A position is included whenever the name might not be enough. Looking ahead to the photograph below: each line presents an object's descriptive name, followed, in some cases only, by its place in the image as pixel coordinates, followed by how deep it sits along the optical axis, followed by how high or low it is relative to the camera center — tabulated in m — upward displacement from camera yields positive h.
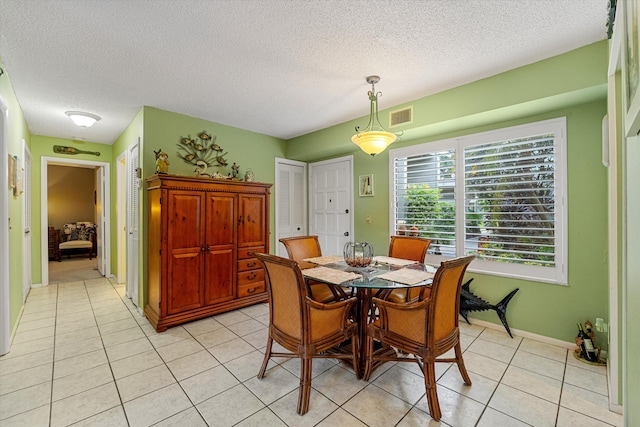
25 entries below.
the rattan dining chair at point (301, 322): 1.73 -0.74
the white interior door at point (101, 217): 5.04 -0.05
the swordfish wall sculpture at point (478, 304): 2.80 -1.00
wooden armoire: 2.94 -0.39
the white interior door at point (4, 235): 2.33 -0.17
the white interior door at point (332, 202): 4.38 +0.17
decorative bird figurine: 3.51 +0.61
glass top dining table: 1.90 -0.49
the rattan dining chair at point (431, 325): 1.67 -0.75
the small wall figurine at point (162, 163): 3.09 +0.59
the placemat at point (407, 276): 1.95 -0.49
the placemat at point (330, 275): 1.99 -0.49
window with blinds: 2.60 +0.14
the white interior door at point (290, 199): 4.66 +0.24
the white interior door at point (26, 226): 3.64 -0.16
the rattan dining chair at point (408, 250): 2.48 -0.42
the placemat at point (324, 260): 2.67 -0.48
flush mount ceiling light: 3.36 +1.21
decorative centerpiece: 2.43 -0.41
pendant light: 2.34 +0.64
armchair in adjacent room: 6.77 -0.57
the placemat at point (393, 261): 2.59 -0.48
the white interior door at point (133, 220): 3.51 -0.09
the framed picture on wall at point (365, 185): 4.06 +0.41
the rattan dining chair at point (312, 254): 2.49 -0.48
